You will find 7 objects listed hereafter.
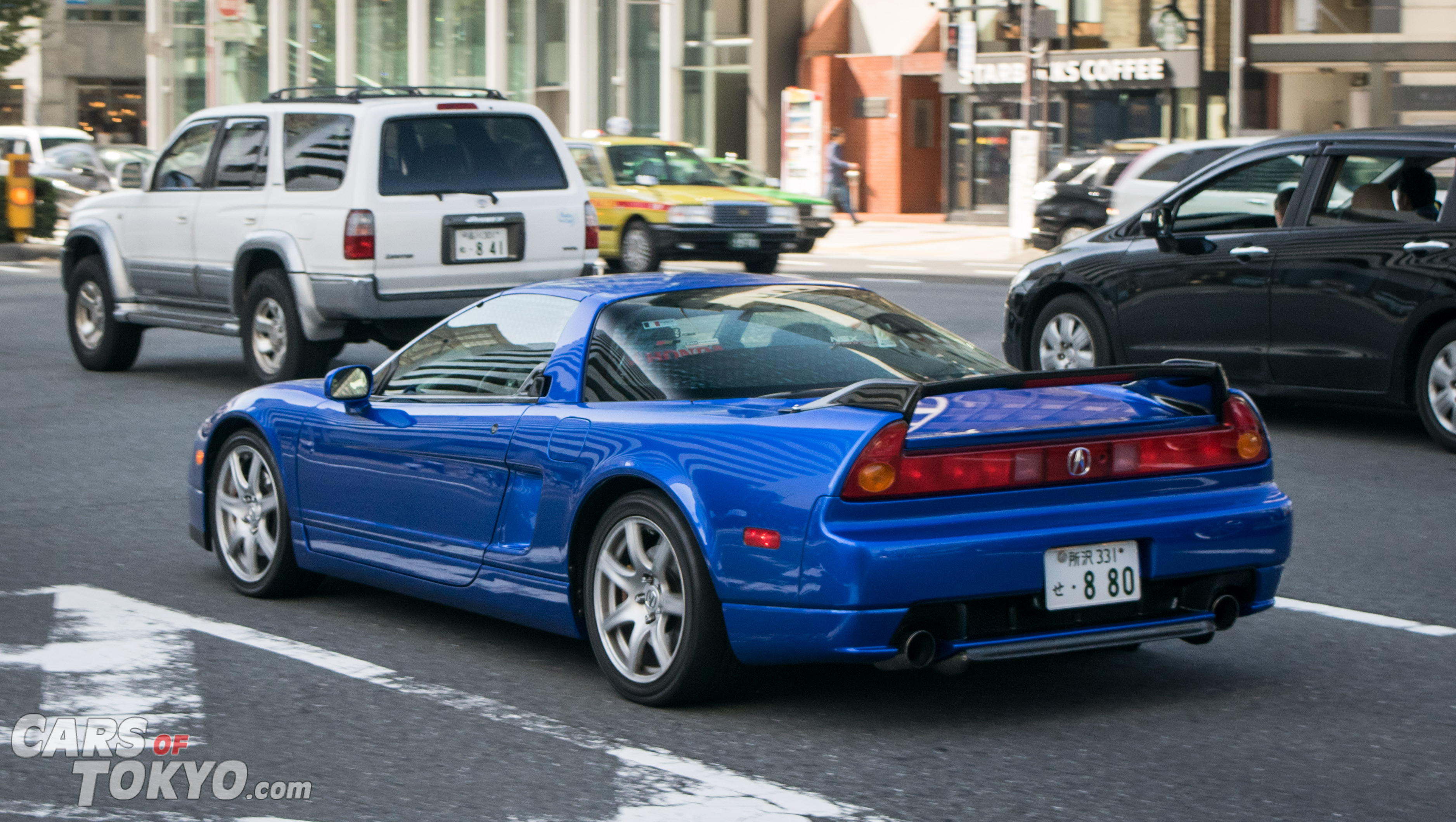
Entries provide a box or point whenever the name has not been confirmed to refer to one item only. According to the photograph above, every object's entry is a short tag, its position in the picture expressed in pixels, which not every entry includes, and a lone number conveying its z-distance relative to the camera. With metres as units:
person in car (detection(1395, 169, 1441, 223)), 9.95
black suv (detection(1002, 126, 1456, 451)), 9.80
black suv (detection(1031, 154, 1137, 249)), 25.28
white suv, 12.12
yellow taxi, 23.41
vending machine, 40.44
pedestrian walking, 35.53
